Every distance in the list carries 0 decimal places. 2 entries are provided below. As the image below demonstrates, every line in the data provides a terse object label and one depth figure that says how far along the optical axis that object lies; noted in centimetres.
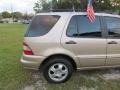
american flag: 233
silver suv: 225
